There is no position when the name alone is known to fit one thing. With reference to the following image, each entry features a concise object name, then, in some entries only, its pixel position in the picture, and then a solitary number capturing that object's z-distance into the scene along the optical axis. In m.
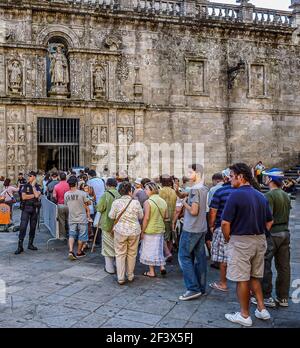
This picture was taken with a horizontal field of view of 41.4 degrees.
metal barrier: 9.84
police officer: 9.07
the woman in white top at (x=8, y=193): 11.69
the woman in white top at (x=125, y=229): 6.74
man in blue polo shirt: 4.86
